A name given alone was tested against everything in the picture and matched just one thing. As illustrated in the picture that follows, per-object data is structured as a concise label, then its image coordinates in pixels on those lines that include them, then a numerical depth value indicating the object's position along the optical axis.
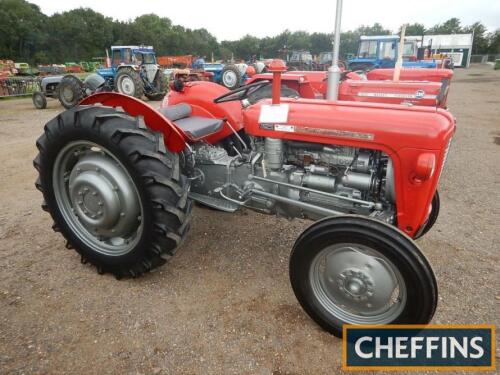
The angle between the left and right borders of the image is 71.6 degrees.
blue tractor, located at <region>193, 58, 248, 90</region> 13.44
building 39.64
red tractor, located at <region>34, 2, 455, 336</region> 1.80
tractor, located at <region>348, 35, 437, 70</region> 12.38
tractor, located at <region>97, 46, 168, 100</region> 10.98
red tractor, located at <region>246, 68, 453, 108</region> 4.91
